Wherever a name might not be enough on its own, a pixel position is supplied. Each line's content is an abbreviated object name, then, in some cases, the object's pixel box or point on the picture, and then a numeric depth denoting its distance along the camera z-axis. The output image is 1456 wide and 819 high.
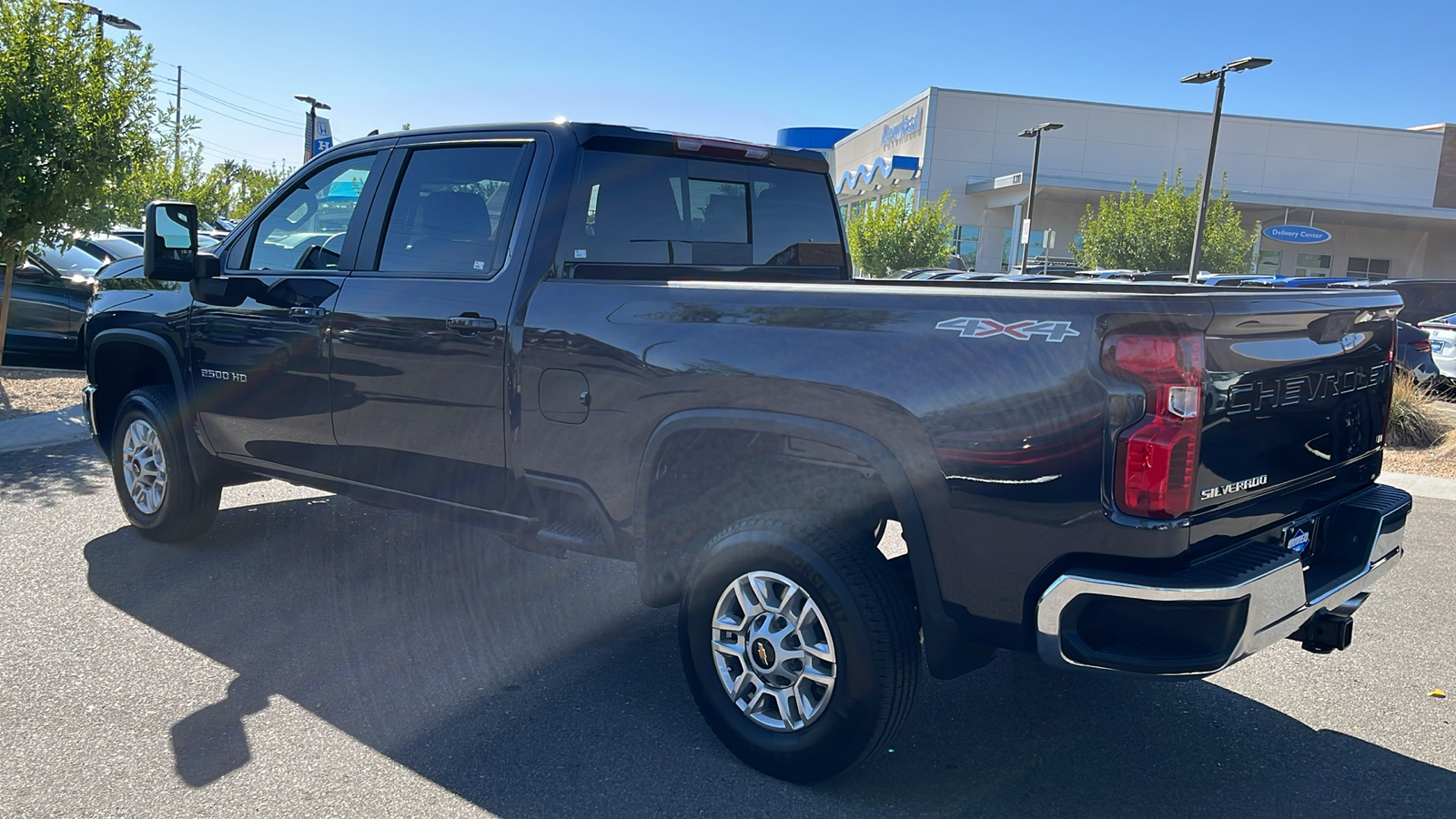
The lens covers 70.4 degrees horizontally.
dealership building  41.09
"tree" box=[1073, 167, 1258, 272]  29.36
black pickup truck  2.60
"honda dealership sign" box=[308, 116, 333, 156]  22.06
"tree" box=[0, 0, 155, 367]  9.42
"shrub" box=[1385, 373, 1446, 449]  9.88
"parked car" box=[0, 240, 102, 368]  11.39
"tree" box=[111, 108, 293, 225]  10.68
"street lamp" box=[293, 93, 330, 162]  22.31
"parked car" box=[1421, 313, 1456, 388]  14.28
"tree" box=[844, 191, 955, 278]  32.16
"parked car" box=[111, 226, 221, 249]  14.62
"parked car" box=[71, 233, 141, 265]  12.42
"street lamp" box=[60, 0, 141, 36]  18.34
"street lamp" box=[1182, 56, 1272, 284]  18.69
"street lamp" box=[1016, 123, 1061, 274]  27.33
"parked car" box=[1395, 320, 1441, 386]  12.99
